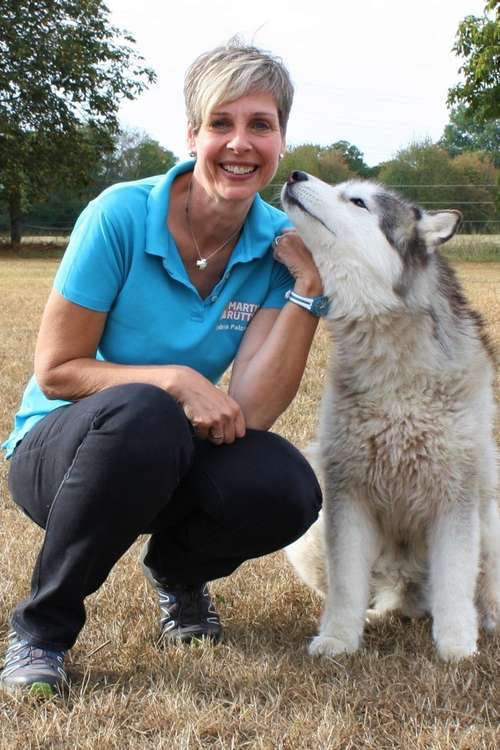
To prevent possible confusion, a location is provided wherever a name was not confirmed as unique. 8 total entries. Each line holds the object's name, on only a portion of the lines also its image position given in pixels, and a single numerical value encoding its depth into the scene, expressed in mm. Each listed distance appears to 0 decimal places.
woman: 2330
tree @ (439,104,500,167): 49094
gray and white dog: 2750
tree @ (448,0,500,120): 17891
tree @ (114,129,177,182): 46531
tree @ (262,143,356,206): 18219
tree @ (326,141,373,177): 27641
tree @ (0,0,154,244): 26891
